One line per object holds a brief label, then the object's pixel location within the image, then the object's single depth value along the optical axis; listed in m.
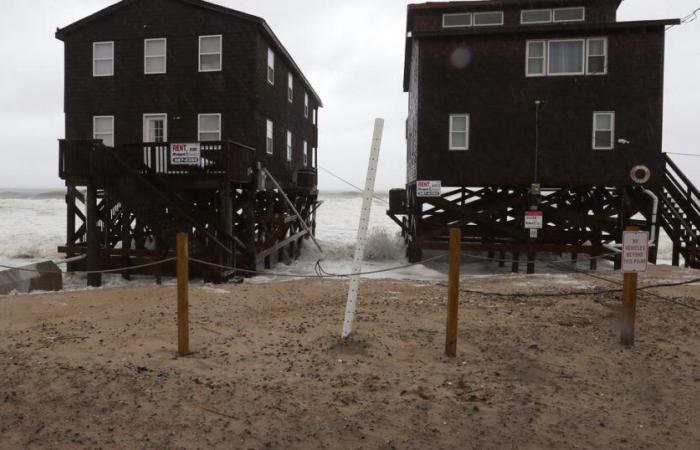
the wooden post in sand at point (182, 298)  6.82
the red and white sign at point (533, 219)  17.91
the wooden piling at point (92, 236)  16.33
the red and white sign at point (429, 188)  19.73
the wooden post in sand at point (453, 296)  6.81
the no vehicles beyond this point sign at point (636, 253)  7.23
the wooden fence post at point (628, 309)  7.35
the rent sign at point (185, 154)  15.43
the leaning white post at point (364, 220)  7.03
